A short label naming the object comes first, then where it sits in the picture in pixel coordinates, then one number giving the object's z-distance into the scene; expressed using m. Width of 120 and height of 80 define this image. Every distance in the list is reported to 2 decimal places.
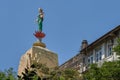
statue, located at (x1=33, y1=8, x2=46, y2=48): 45.41
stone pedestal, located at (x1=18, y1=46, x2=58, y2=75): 44.28
